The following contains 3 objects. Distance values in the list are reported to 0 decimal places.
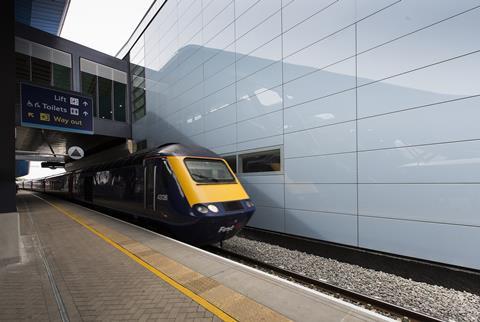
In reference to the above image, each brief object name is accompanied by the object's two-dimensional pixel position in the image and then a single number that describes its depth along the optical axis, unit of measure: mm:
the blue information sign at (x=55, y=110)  11164
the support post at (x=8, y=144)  4734
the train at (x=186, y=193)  5980
